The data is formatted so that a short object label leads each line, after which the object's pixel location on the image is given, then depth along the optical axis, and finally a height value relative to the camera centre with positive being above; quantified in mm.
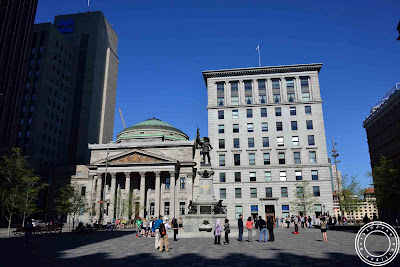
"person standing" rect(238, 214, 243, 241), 22441 -855
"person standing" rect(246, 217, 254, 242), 23031 -1055
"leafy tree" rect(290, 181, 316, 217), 55500 +2680
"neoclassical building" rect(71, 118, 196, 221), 65938 +7678
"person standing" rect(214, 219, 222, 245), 20078 -1077
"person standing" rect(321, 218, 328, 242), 21211 -1077
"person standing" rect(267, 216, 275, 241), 22805 -1091
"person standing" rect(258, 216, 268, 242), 22469 -1077
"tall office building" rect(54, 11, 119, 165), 109438 +49456
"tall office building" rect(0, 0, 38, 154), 64938 +31980
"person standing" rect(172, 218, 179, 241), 23367 -1118
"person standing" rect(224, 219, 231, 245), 20547 -1145
